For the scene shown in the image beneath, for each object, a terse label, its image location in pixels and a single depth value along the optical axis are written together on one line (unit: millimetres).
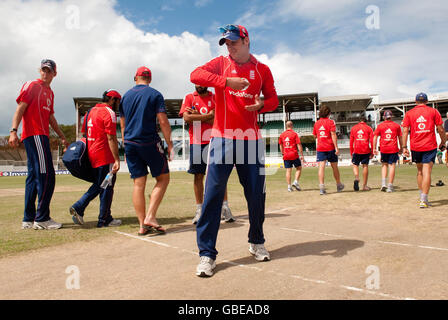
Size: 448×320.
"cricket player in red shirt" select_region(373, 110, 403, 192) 8969
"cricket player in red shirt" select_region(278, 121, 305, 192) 10445
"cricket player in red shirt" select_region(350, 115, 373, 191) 9758
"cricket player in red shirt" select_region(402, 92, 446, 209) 6191
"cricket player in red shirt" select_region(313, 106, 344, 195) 8984
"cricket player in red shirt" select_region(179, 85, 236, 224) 5145
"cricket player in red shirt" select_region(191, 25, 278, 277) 3004
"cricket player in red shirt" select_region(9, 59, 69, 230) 4777
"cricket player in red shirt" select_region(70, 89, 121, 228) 4961
